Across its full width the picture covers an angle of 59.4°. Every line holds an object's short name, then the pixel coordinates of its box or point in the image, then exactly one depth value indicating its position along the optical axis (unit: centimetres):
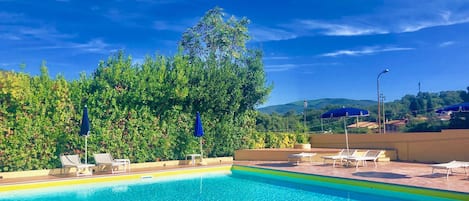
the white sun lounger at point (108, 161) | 1454
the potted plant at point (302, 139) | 2162
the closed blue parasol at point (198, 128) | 1666
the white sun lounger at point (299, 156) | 1566
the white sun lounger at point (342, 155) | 1473
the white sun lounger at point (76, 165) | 1375
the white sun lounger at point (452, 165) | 1071
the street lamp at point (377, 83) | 2665
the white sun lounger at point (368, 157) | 1405
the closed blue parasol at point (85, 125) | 1394
